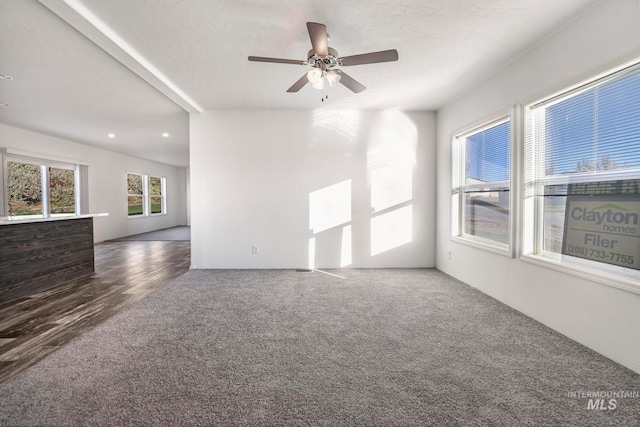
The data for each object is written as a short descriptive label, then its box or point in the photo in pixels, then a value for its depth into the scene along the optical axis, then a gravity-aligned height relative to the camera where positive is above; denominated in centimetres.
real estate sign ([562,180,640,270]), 182 -13
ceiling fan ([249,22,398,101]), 196 +123
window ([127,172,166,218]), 832 +43
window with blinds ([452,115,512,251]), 305 +30
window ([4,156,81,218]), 520 +45
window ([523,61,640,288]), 185 +25
